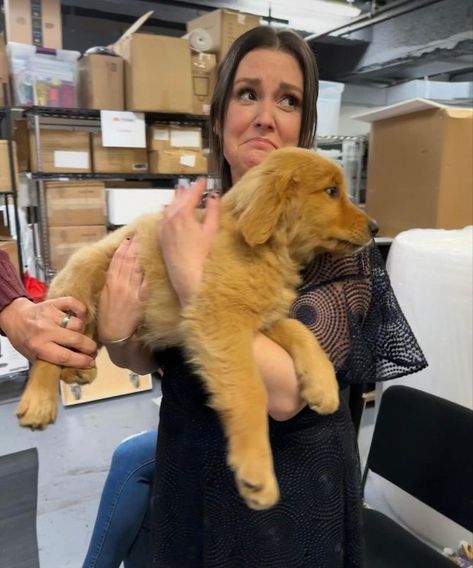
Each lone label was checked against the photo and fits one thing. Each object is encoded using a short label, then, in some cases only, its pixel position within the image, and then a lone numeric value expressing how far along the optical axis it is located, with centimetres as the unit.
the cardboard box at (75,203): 366
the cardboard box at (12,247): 346
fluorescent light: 448
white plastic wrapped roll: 213
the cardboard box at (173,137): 404
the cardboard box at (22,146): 405
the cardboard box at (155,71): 371
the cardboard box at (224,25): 394
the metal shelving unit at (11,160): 354
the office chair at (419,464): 148
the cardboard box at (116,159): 387
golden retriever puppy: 91
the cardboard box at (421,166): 264
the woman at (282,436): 101
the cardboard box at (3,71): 357
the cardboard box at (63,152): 369
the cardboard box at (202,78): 398
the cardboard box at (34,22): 380
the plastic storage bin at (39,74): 365
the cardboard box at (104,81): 375
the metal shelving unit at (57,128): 365
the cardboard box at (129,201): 387
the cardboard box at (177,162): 406
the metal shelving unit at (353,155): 509
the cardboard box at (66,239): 372
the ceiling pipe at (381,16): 424
